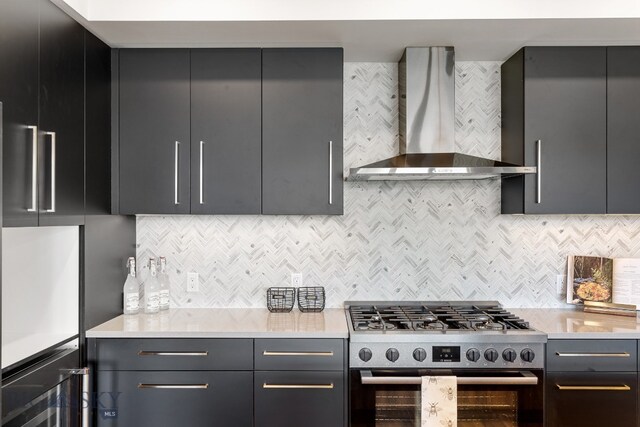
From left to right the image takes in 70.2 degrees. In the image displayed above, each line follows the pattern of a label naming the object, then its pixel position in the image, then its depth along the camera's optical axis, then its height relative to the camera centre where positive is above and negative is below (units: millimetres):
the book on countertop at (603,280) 2484 -367
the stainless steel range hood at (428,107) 2398 +564
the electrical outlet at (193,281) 2699 -408
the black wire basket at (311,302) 2568 -500
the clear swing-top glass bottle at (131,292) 2475 -435
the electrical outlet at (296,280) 2697 -394
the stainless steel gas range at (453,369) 2031 -698
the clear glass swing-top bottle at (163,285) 2582 -410
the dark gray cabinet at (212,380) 2088 -770
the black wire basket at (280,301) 2576 -497
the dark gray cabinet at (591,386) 2057 -778
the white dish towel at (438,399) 1988 -809
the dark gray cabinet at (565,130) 2359 +440
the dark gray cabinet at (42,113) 1606 +395
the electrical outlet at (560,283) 2670 -403
